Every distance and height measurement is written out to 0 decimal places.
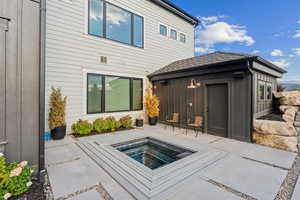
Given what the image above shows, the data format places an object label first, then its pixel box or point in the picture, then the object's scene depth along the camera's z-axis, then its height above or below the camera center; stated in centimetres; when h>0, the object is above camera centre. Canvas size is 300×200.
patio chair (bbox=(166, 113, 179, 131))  659 -89
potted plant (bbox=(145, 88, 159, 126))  743 -38
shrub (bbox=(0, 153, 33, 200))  190 -118
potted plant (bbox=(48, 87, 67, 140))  500 -61
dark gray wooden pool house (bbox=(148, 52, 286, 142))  478 +42
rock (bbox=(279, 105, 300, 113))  650 -36
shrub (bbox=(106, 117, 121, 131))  623 -110
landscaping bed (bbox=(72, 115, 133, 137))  555 -115
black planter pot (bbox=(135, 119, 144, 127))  721 -121
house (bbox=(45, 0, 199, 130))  553 +239
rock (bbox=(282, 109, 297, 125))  513 -60
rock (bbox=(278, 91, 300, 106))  662 +12
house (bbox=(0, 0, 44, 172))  215 +30
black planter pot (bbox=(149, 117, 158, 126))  760 -117
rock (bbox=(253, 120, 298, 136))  406 -85
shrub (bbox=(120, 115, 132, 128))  668 -106
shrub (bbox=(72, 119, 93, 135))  550 -113
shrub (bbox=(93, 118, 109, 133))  591 -109
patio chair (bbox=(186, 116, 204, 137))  562 -91
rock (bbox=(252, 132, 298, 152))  399 -126
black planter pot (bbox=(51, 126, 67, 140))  498 -121
